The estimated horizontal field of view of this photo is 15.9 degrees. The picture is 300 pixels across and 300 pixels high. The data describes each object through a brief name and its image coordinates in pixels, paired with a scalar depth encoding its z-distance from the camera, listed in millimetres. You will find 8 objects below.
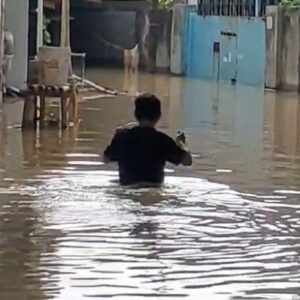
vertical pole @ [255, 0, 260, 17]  32456
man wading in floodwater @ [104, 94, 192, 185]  9344
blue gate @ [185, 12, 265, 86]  31406
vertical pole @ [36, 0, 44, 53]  24703
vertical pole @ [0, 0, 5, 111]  18547
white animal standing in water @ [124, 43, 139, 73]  40469
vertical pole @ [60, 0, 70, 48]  23875
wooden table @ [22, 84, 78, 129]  15750
